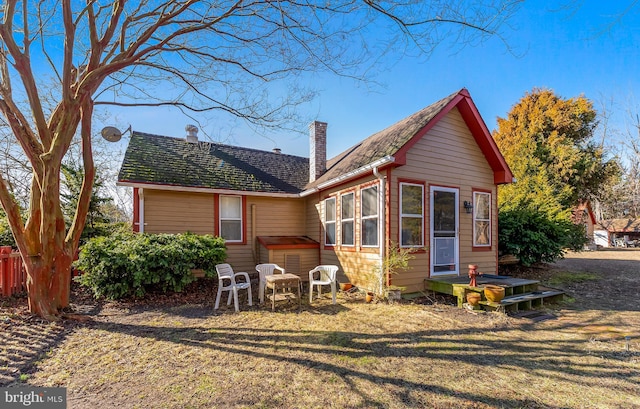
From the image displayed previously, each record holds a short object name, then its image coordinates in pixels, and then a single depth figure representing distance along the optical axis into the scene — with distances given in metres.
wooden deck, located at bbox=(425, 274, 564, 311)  6.22
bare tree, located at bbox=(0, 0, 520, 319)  4.98
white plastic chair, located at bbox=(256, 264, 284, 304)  6.93
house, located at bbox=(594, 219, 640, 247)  28.23
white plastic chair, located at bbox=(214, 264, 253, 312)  6.26
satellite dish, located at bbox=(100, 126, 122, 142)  7.40
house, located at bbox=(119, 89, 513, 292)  7.29
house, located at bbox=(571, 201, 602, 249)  23.38
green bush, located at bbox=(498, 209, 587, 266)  9.87
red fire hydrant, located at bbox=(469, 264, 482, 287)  6.45
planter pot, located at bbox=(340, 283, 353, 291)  7.94
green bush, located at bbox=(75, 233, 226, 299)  6.54
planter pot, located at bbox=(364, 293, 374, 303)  6.80
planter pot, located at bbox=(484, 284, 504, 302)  5.89
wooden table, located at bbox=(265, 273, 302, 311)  6.26
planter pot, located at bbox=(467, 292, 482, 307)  6.14
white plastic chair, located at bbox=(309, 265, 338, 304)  6.75
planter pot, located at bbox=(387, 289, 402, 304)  6.78
